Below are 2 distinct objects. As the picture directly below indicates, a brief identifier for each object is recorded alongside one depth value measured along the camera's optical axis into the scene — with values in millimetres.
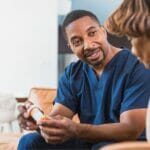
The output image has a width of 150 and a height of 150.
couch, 2557
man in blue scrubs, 1766
